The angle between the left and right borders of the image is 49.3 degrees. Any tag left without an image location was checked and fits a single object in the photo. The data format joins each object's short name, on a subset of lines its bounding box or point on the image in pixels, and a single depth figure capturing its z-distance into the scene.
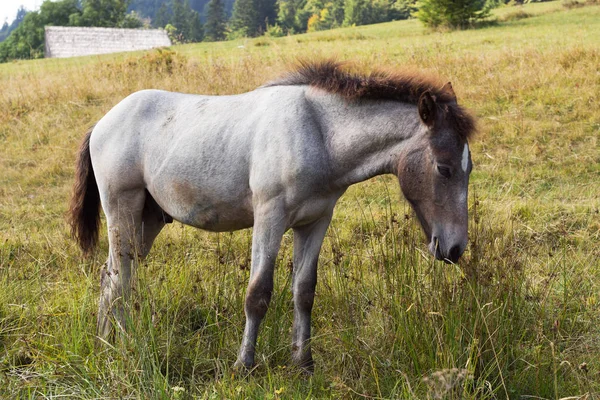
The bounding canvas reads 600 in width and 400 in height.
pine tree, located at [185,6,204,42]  81.31
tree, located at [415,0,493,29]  25.17
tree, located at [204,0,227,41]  74.69
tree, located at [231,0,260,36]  71.31
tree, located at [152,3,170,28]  104.69
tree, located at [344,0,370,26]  60.49
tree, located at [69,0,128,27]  59.47
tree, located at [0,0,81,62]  61.17
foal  3.67
